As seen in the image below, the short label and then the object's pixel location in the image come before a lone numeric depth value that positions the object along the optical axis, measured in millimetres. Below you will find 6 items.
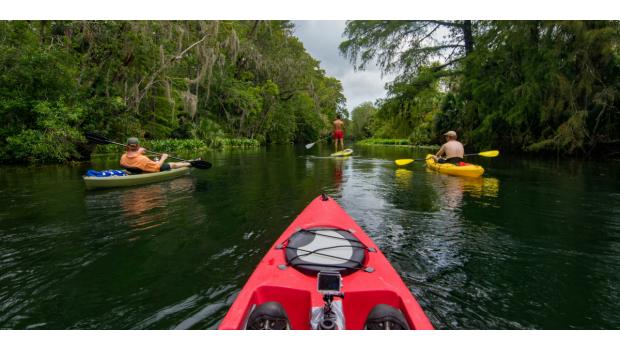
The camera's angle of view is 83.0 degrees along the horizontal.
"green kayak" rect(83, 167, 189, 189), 7259
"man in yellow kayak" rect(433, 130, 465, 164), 9767
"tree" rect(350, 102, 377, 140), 63688
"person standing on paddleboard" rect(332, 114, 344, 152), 17750
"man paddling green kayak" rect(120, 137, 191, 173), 8234
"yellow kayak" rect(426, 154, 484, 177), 9148
